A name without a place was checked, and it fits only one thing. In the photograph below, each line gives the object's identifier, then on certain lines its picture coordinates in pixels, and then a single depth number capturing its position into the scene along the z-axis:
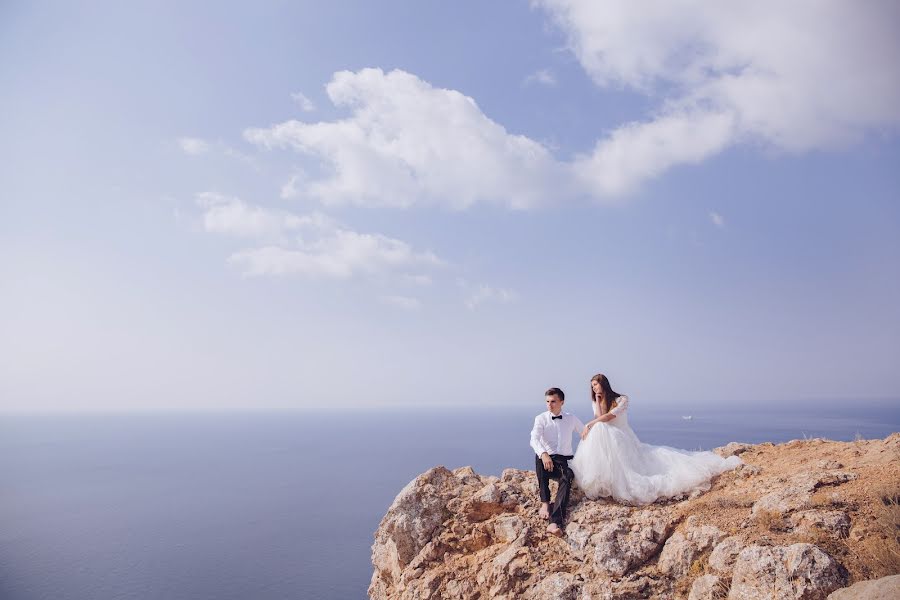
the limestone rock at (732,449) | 13.98
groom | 10.81
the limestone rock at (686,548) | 8.49
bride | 10.68
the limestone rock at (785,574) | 6.97
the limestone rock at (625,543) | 8.87
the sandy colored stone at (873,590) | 6.34
